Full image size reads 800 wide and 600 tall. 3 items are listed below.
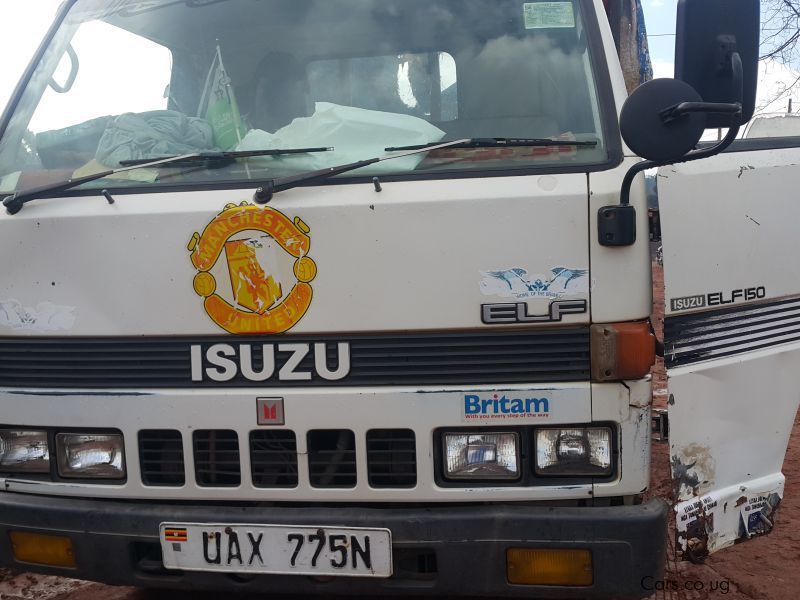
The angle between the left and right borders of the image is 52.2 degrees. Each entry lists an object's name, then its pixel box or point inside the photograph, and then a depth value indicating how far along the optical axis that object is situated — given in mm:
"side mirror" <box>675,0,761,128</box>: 2363
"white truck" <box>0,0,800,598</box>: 2482
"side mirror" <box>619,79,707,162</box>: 2334
